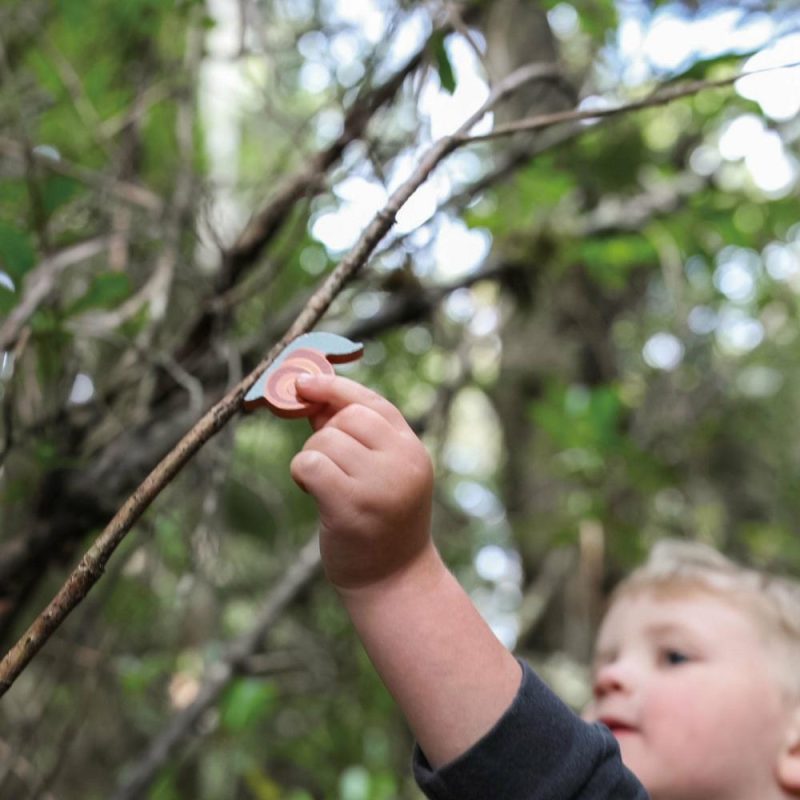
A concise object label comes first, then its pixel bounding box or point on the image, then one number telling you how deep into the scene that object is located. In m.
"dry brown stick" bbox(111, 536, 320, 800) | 1.53
